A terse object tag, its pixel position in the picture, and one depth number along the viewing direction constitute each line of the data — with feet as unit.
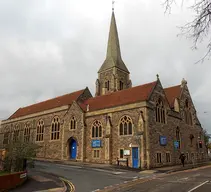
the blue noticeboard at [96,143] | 95.49
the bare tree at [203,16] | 17.43
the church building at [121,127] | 86.48
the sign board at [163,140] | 91.21
